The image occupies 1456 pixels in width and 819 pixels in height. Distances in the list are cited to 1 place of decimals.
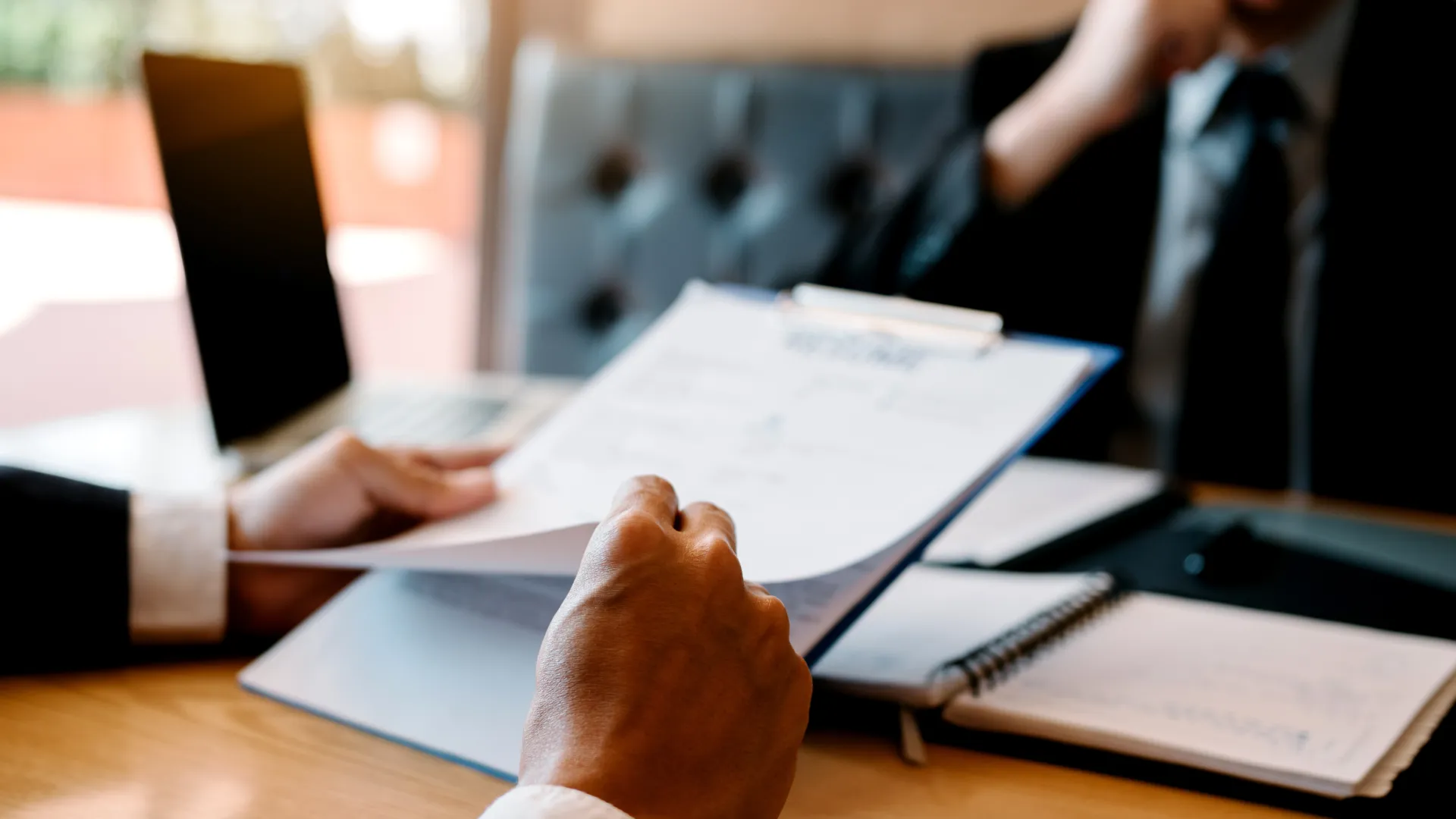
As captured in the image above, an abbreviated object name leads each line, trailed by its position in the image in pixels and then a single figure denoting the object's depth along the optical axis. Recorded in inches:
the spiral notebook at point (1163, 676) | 16.8
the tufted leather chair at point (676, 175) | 56.5
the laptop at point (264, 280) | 30.7
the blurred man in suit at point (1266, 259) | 52.5
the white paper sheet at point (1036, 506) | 27.6
